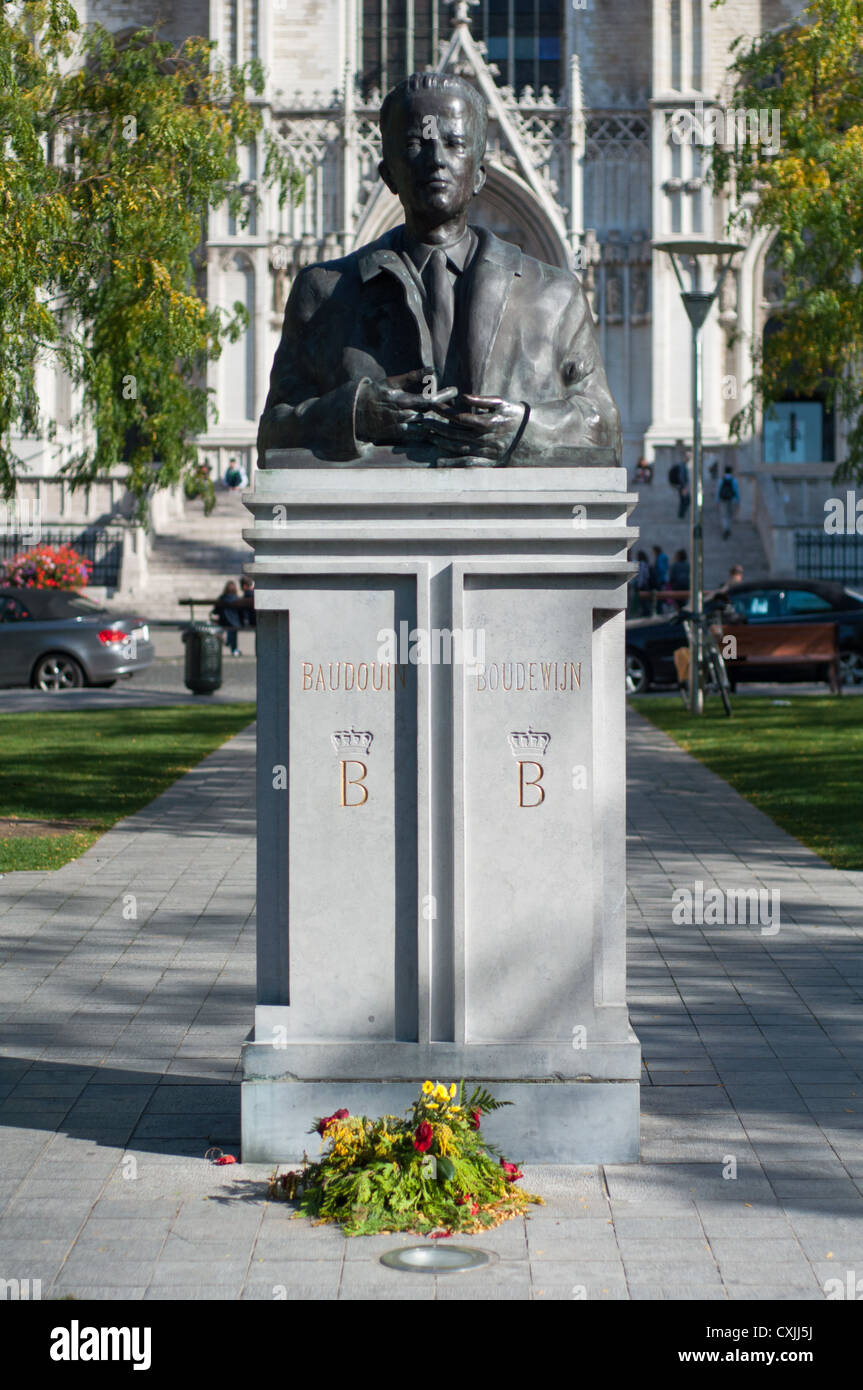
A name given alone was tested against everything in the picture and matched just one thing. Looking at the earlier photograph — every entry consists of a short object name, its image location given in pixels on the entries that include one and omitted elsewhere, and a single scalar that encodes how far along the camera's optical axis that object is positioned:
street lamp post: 21.55
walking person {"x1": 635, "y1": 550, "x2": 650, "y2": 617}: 36.06
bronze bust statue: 5.47
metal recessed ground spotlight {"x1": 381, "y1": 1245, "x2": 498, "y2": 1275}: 4.64
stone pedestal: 5.43
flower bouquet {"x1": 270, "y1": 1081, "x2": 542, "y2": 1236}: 4.97
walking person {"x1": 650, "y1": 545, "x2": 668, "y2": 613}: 39.88
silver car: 26.50
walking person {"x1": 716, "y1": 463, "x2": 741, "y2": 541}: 43.38
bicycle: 21.91
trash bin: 24.44
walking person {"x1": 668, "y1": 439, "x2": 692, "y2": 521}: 44.12
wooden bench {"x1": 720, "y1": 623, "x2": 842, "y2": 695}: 24.94
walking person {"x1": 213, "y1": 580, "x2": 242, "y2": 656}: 34.25
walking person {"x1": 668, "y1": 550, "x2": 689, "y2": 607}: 39.78
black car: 26.61
